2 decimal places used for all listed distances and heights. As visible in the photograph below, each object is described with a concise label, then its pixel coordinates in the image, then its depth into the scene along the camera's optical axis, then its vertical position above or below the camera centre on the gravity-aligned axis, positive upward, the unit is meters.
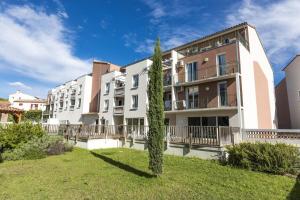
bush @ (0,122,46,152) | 15.05 -0.70
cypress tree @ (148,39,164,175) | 9.69 +0.55
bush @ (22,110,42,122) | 58.47 +3.31
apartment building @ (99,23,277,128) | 19.77 +4.84
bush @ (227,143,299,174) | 10.17 -1.62
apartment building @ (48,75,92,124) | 38.94 +5.41
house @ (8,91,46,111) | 71.12 +8.24
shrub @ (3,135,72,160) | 14.27 -1.85
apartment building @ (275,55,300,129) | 24.56 +3.78
